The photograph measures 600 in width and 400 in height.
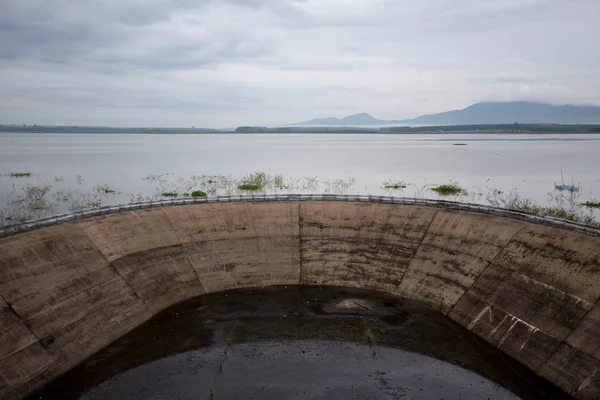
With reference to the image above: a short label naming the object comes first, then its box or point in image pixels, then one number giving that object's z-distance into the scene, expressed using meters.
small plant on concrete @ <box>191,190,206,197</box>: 54.49
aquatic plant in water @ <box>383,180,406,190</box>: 66.25
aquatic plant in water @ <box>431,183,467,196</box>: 60.81
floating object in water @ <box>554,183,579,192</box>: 61.69
